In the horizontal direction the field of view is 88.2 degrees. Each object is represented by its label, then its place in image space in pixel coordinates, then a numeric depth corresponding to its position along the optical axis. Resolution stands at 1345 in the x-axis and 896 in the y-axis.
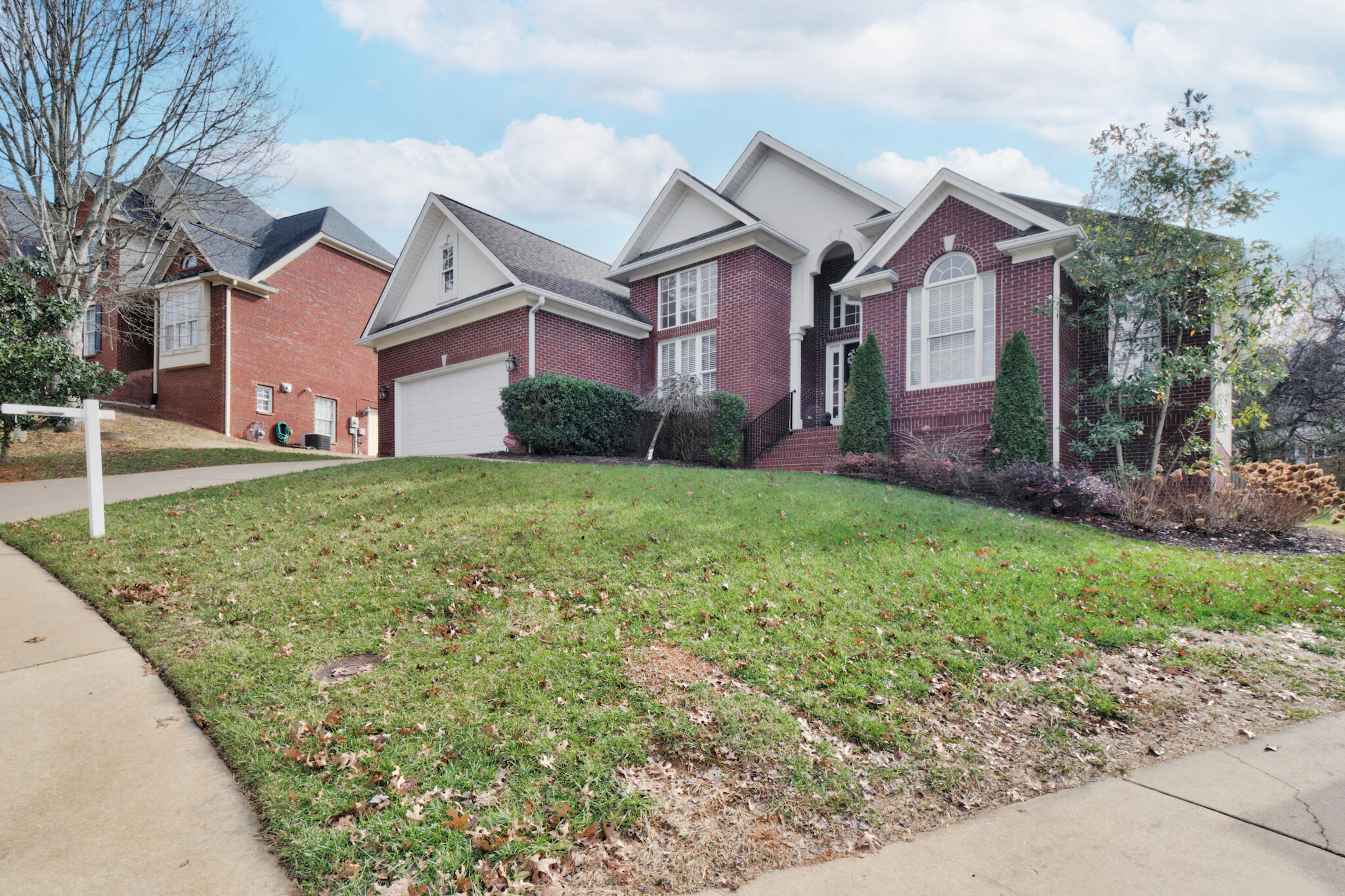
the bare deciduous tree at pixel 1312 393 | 21.03
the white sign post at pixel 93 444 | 6.91
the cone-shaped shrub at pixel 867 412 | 13.52
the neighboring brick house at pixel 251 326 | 21.69
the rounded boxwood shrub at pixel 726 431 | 14.55
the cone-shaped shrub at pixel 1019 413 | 11.93
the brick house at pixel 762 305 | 13.25
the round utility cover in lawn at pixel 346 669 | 4.11
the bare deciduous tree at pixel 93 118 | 14.95
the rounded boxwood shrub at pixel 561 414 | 13.34
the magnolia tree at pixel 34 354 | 12.01
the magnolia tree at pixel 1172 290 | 10.89
